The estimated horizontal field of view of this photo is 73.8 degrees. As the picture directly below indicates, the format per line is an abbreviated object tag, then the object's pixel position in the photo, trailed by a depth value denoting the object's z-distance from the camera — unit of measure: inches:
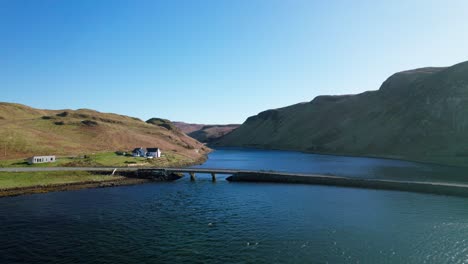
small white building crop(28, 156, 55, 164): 3703.2
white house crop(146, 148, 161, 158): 5091.0
